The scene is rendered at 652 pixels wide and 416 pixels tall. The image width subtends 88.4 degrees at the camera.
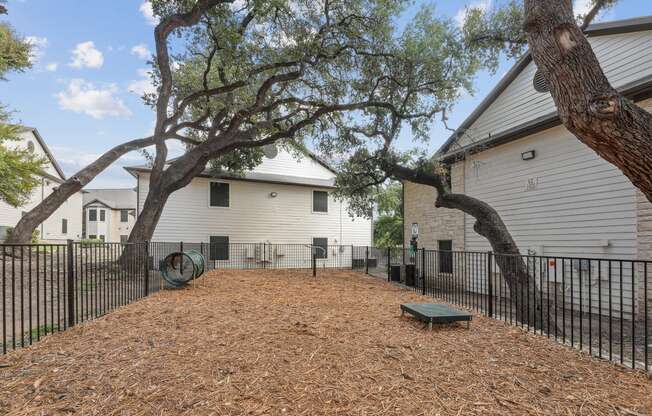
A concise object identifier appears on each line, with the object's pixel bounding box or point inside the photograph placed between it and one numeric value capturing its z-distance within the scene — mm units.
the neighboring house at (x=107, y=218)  37000
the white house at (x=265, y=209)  15516
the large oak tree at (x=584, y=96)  2879
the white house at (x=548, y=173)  7258
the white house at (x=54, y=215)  18812
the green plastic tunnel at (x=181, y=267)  8312
